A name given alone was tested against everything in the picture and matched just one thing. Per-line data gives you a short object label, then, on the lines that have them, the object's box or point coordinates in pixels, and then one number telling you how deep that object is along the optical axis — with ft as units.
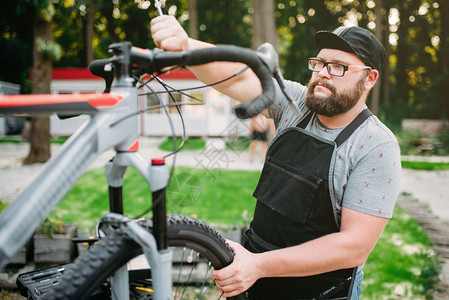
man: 5.18
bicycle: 2.97
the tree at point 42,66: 33.12
